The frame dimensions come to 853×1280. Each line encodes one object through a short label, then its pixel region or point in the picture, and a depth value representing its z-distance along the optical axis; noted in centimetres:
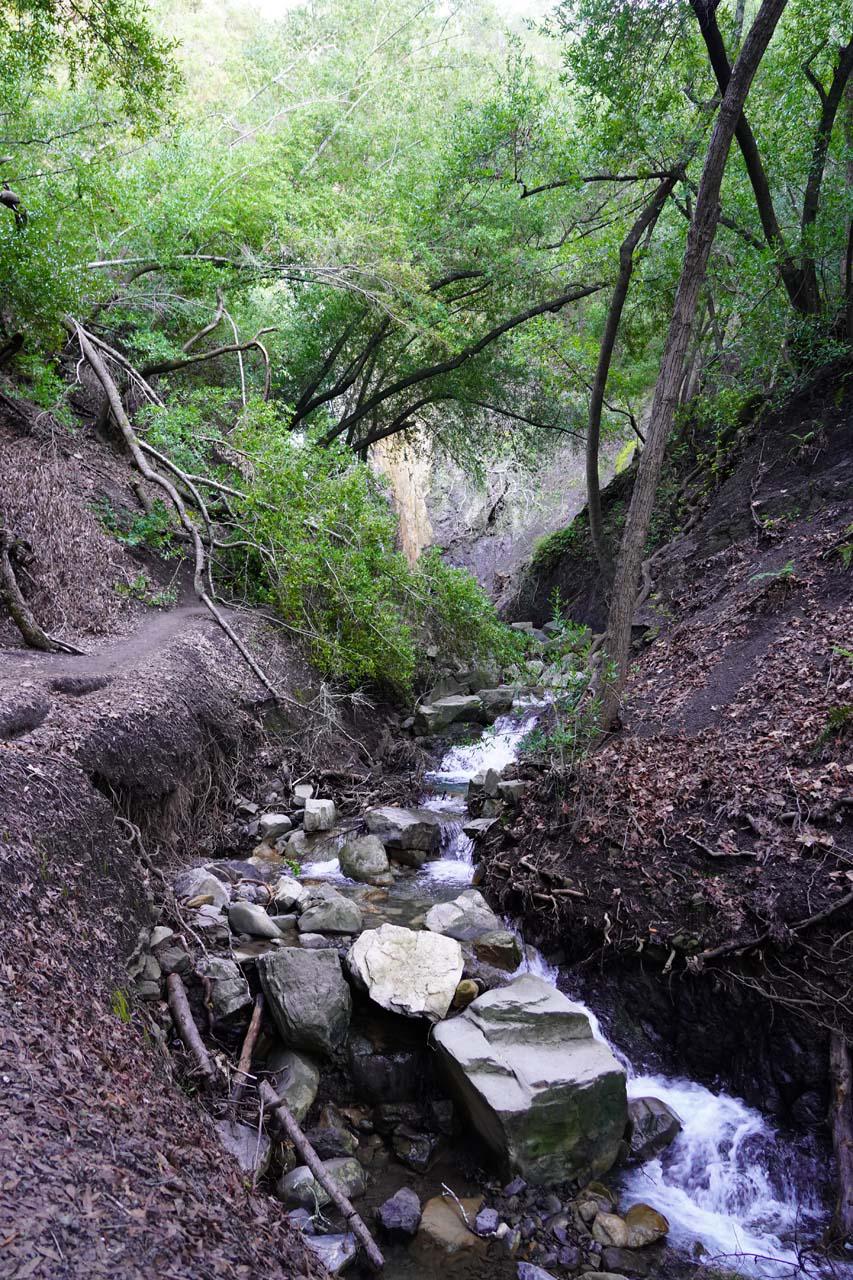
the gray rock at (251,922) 524
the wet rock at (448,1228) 361
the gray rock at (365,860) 677
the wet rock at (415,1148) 407
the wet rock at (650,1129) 418
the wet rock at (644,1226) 369
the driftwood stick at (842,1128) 355
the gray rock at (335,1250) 330
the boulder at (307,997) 440
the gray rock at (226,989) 435
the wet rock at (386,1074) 441
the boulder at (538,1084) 393
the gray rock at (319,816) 753
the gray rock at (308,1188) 361
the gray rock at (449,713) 1053
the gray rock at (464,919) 550
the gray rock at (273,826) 737
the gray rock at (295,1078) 415
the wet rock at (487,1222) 368
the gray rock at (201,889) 542
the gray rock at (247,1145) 353
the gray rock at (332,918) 546
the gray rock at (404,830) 727
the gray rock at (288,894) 574
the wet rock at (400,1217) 362
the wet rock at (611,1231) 366
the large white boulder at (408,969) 457
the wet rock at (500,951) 524
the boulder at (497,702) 1105
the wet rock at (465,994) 477
